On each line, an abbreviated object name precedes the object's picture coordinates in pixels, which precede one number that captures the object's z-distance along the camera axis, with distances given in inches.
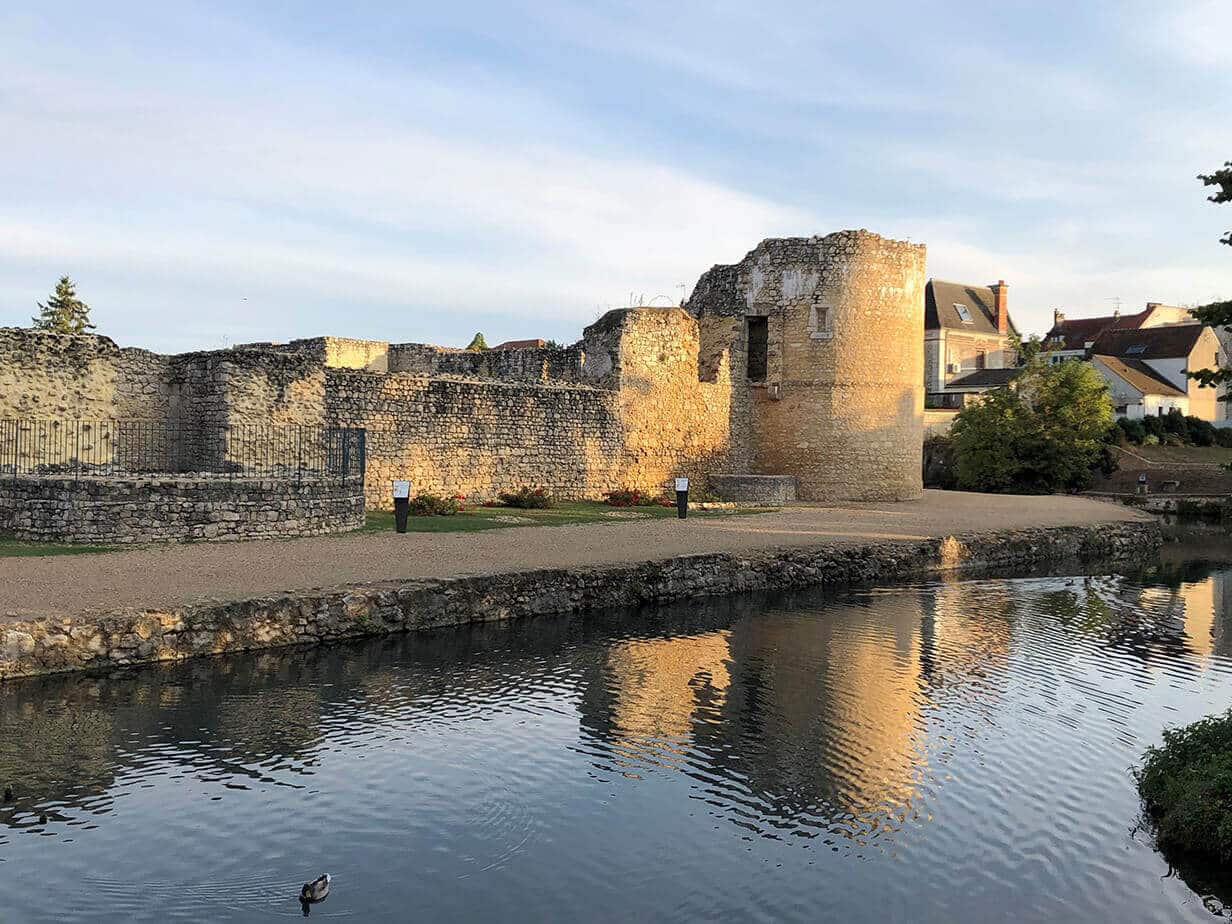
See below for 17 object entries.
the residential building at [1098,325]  2516.0
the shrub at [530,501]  874.1
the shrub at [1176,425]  1856.5
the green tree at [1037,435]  1441.9
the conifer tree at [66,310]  1808.6
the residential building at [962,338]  2352.4
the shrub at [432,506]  802.2
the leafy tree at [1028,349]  1562.5
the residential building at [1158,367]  2065.7
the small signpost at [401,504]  661.9
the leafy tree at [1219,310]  320.2
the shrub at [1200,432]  1850.4
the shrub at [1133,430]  1750.7
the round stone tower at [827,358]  1076.5
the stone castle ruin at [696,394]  853.2
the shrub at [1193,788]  273.9
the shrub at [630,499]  958.4
